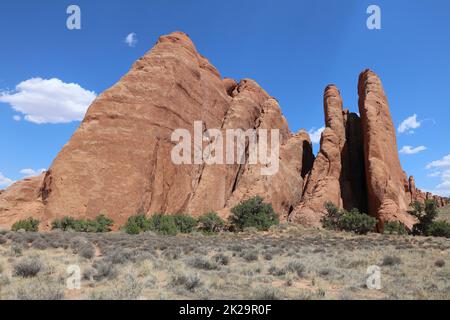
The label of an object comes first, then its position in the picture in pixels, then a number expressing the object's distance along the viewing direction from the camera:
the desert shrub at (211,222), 38.12
